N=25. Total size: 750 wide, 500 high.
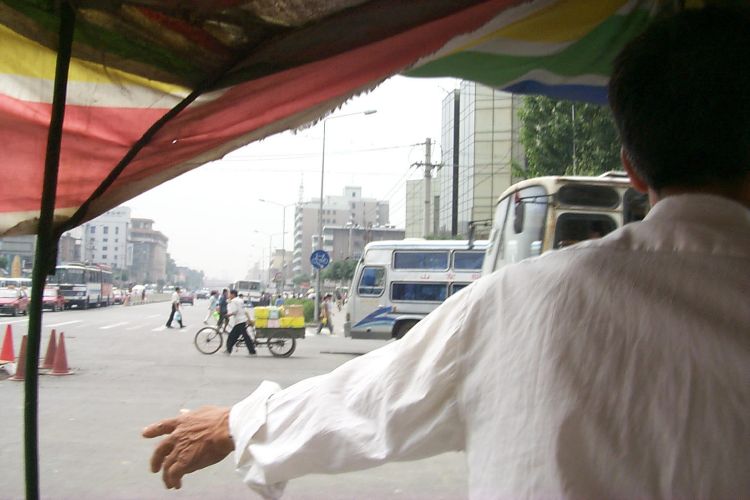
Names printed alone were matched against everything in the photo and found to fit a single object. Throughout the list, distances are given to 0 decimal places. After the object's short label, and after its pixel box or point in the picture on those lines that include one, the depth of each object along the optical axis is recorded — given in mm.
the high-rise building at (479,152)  22172
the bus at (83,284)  32125
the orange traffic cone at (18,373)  10052
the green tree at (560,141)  12141
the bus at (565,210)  9102
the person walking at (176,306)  22967
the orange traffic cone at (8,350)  11258
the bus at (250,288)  52659
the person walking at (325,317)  24141
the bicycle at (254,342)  14633
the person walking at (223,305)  16809
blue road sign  21000
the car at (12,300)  26272
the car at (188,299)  60141
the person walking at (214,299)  25680
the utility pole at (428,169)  23047
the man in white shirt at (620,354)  903
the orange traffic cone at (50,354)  11430
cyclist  14422
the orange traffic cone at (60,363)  10953
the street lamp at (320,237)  24125
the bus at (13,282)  28002
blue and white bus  15969
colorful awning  1610
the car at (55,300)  30391
